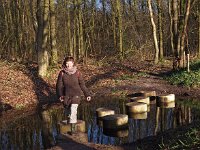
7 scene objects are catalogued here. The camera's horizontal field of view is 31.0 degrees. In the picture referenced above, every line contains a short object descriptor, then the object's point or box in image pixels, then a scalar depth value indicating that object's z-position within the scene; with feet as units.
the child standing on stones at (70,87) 35.84
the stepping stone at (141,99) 55.88
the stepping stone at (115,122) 41.29
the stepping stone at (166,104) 56.36
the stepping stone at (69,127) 39.42
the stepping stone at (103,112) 46.83
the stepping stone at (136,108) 50.14
